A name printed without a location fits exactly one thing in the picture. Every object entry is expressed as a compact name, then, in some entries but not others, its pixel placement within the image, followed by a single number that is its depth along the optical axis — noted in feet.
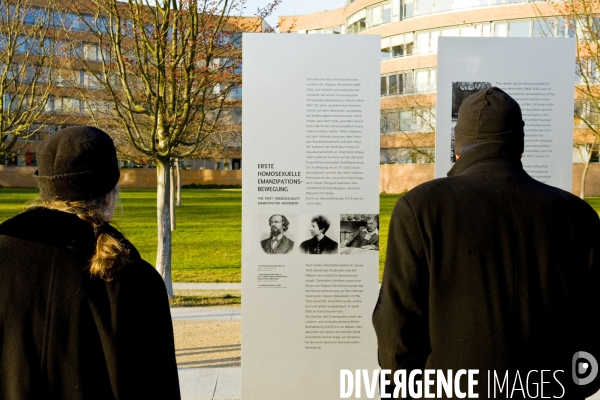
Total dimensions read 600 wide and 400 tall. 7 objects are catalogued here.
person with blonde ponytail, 7.50
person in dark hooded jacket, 8.75
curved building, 136.67
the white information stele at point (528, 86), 16.46
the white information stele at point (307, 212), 16.87
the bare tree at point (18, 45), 47.29
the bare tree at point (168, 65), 31.53
